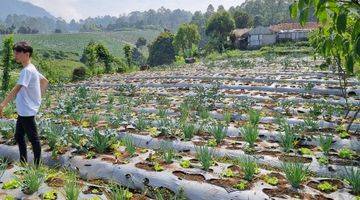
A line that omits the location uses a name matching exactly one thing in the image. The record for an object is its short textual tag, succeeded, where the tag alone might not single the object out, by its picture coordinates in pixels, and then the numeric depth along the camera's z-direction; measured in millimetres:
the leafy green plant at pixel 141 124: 7156
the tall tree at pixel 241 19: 72625
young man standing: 5062
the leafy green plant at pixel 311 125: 6723
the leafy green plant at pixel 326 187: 4512
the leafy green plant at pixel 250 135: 6051
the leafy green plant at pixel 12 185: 4524
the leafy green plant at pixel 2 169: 4566
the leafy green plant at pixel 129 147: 5520
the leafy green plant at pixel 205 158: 4938
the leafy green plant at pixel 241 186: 4446
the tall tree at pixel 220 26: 56500
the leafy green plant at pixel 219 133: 6289
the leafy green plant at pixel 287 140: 5789
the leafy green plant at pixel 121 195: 3871
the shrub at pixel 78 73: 22520
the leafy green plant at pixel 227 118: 7606
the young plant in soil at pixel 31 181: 4332
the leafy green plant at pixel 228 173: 4836
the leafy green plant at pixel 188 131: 6559
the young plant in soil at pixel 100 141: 5746
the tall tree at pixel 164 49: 62688
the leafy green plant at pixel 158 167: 5015
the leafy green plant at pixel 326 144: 5555
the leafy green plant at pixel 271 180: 4586
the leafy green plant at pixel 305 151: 5683
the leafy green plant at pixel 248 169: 4637
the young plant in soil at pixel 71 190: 3967
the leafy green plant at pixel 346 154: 5582
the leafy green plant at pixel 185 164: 5136
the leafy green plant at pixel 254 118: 7234
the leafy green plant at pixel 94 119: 7496
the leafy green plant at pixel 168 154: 5253
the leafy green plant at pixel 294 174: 4375
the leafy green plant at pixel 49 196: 4297
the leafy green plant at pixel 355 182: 4289
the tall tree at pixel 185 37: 53656
